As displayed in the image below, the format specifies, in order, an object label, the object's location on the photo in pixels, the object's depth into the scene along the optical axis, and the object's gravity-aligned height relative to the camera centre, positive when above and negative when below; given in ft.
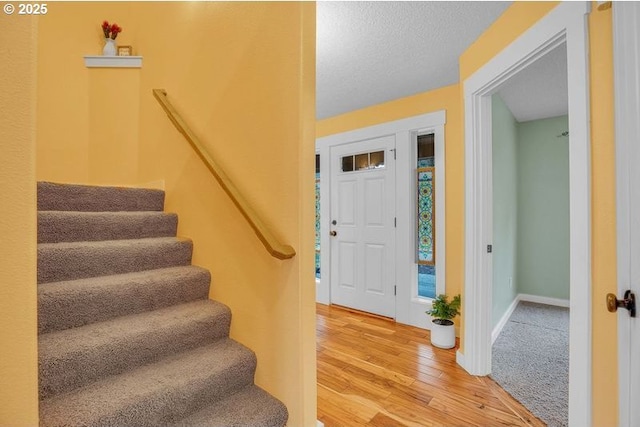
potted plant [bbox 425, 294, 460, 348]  8.33 -3.19
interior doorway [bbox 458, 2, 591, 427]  3.92 +0.49
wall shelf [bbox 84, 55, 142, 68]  8.63 +4.71
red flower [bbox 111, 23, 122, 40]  8.62 +5.68
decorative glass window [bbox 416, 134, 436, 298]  10.05 +0.49
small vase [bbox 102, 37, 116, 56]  8.70 +5.14
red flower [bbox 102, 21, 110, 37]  8.53 +5.67
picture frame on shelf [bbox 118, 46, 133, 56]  8.82 +5.14
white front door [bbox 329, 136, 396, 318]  10.71 -0.38
